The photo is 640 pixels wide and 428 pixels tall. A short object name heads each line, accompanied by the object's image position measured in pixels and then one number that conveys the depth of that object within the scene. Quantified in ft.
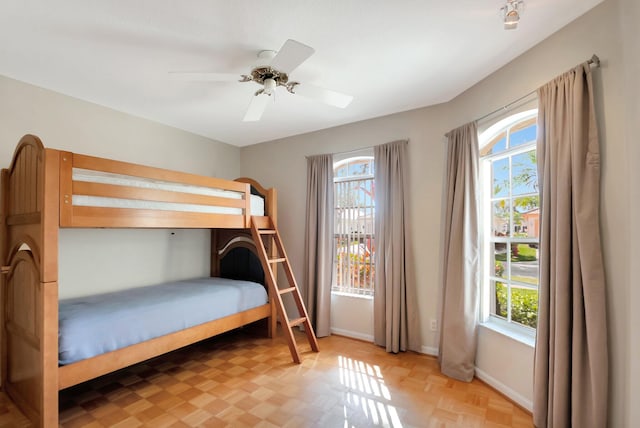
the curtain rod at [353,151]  11.20
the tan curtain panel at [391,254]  9.95
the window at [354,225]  11.34
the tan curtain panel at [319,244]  11.59
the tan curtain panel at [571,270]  5.01
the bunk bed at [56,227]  5.78
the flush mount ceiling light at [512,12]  4.89
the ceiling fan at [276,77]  5.56
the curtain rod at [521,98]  5.25
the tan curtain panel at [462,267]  8.16
